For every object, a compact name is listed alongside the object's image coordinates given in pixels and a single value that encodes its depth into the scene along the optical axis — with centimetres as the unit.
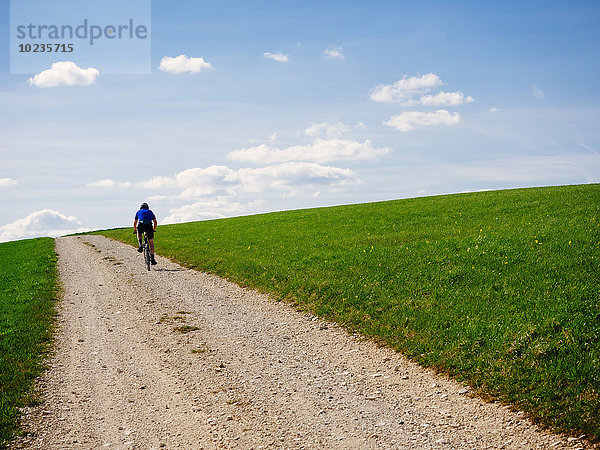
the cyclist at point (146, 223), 2533
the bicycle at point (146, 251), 2458
